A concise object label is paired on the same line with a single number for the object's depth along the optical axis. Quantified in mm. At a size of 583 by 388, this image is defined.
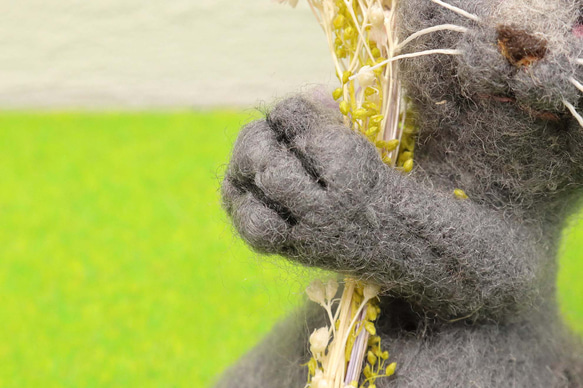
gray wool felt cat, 333
